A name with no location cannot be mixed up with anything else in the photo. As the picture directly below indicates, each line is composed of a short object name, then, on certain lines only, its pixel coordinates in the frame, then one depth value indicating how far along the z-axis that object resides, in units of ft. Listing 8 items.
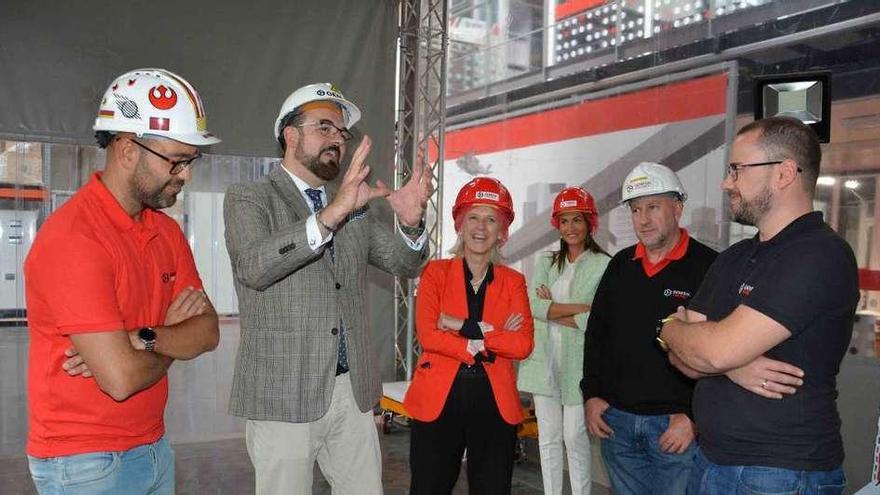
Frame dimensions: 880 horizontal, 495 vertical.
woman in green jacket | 13.17
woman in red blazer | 8.94
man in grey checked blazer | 7.00
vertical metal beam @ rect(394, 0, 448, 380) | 21.07
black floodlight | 10.07
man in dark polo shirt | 6.01
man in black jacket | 9.00
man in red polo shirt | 5.41
